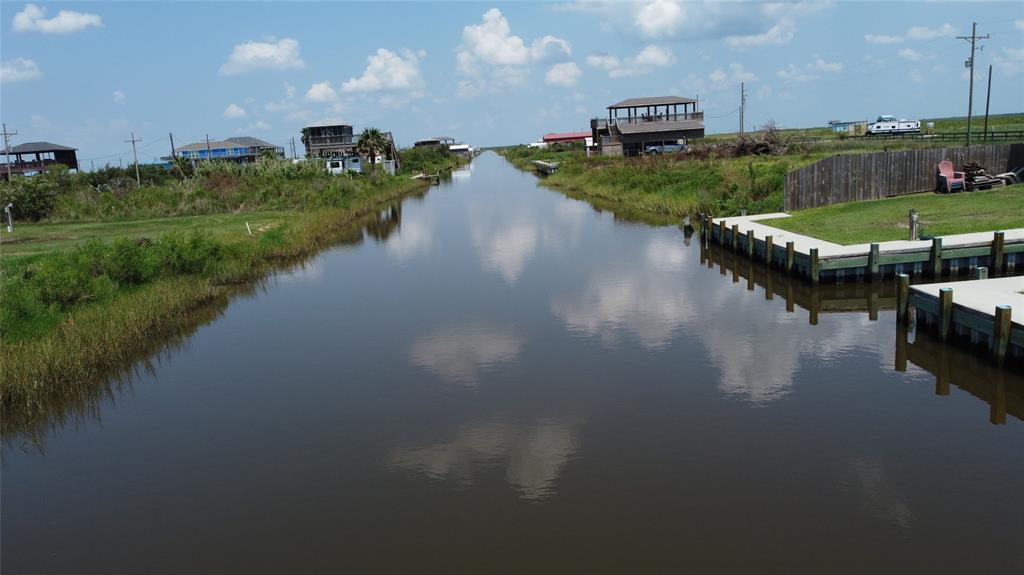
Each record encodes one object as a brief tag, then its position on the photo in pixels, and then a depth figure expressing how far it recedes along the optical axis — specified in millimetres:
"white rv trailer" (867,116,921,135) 83875
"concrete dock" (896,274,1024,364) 14164
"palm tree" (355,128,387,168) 96250
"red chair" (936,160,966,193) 32094
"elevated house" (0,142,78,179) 93000
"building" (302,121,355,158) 104688
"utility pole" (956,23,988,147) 48972
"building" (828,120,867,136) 87531
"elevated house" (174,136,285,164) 118500
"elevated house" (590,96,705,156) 80250
